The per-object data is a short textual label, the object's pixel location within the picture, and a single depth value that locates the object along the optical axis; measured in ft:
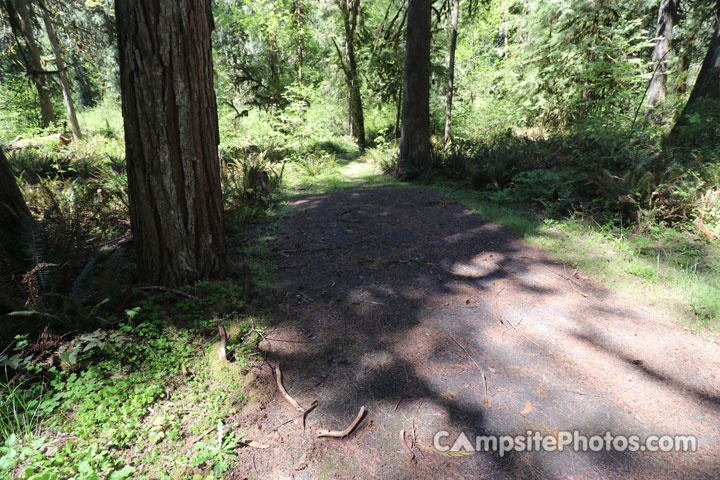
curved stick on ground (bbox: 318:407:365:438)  5.92
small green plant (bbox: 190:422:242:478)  5.26
